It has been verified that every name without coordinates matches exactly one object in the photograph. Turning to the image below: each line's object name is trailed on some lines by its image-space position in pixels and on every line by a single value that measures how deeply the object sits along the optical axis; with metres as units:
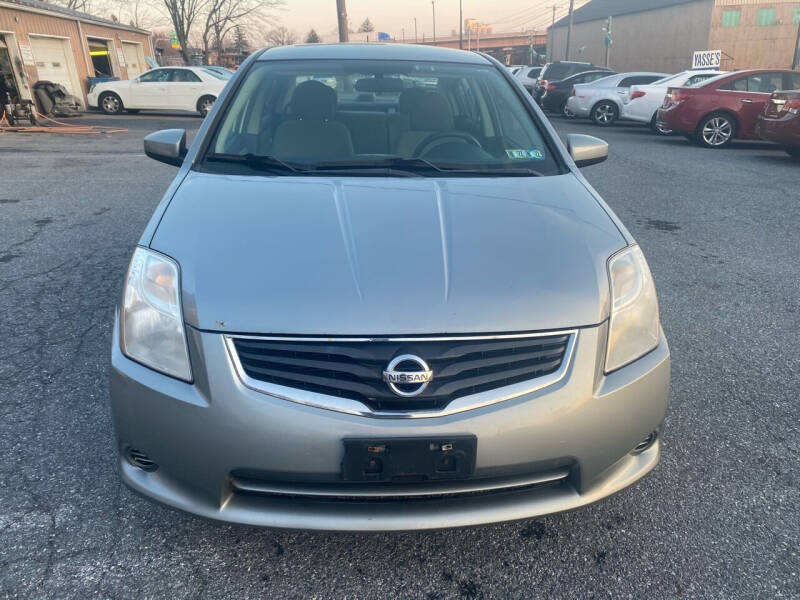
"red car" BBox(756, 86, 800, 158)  9.20
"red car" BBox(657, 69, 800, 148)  11.24
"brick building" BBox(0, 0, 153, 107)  18.45
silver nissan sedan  1.62
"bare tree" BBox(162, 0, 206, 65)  35.23
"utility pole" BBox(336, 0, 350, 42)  17.56
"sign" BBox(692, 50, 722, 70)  22.61
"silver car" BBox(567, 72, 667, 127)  15.52
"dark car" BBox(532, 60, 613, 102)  20.42
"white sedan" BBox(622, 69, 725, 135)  13.59
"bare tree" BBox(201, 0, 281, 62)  37.38
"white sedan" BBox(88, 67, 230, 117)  18.31
